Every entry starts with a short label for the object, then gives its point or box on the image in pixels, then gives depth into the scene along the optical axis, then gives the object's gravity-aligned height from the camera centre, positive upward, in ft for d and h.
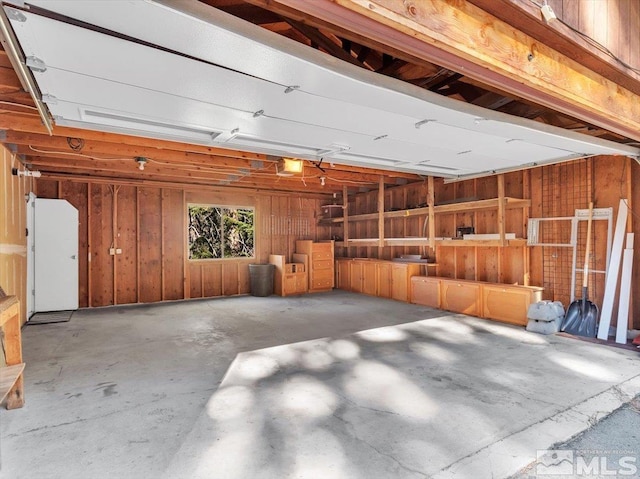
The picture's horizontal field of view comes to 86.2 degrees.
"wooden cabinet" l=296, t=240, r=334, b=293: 27.40 -2.17
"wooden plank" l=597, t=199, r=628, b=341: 13.92 -1.50
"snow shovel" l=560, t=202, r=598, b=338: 14.46 -3.40
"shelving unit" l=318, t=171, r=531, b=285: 17.63 +0.65
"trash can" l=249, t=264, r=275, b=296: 25.48 -3.16
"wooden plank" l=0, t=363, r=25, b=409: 6.68 -3.03
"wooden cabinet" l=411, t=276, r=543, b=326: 16.03 -3.24
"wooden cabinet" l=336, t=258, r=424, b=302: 22.58 -2.96
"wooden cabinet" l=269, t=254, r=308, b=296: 25.88 -3.13
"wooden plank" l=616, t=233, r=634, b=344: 13.58 -2.32
